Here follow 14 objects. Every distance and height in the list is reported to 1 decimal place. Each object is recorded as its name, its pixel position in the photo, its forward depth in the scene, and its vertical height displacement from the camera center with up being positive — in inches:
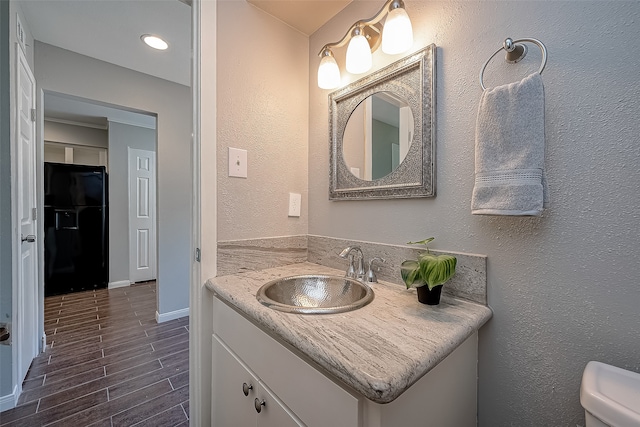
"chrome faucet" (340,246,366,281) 43.4 -9.5
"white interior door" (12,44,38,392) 57.7 -3.9
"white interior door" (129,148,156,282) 146.2 -4.4
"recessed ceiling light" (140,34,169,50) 75.3 +48.9
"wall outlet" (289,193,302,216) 55.2 +1.4
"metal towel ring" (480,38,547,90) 27.6 +17.8
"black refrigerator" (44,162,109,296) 125.3 -10.2
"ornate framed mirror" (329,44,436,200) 37.2 +12.7
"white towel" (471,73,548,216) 26.9 +6.3
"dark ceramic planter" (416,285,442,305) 31.5 -10.1
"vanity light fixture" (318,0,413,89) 36.6 +25.9
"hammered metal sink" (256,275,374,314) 39.6 -12.9
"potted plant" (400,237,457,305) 29.5 -7.3
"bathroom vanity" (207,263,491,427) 19.9 -14.1
